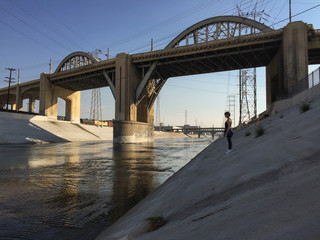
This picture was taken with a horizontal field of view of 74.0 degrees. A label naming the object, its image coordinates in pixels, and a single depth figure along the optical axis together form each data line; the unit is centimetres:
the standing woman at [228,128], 895
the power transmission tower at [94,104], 8975
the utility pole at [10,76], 6588
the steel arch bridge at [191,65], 2994
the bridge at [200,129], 13511
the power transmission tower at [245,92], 4756
